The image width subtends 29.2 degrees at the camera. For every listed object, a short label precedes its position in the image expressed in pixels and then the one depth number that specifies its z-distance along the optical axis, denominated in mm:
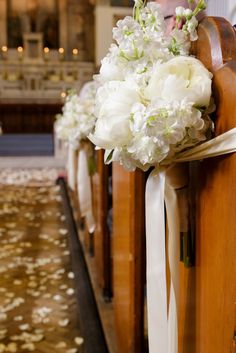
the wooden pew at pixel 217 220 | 805
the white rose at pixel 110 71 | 968
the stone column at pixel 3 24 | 13805
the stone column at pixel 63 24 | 14039
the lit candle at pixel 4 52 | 13664
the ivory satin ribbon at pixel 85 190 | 2934
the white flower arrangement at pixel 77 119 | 2986
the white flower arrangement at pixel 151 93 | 836
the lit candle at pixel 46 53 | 13852
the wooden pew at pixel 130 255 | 1481
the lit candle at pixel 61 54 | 13930
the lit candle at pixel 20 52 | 13676
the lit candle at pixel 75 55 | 13916
